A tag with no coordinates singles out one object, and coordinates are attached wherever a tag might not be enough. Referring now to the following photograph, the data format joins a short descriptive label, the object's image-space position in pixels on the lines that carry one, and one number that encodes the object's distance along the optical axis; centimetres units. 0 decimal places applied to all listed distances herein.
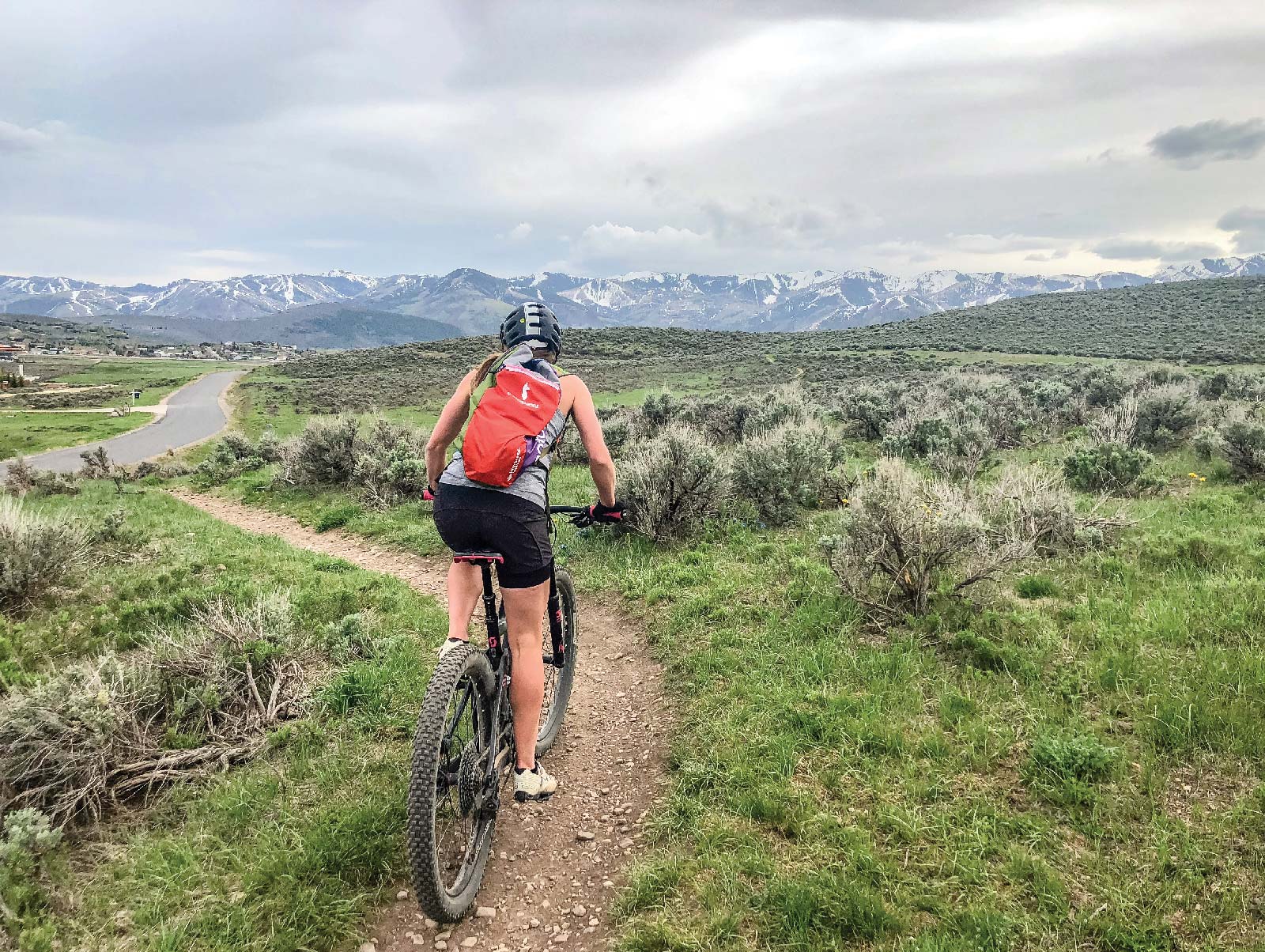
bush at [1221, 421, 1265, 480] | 968
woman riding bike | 322
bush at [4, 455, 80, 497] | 1485
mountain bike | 277
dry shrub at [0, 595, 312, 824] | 361
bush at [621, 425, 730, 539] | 882
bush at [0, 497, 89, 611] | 655
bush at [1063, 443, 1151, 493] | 973
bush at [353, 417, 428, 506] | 1212
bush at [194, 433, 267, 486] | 1673
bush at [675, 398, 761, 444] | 1709
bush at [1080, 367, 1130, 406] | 1880
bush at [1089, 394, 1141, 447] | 1294
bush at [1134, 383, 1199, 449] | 1344
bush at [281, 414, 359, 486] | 1406
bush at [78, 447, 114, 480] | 1766
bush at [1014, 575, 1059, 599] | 597
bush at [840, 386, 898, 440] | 1767
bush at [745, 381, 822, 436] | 1577
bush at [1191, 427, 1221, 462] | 1073
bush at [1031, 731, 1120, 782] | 355
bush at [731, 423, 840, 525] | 943
